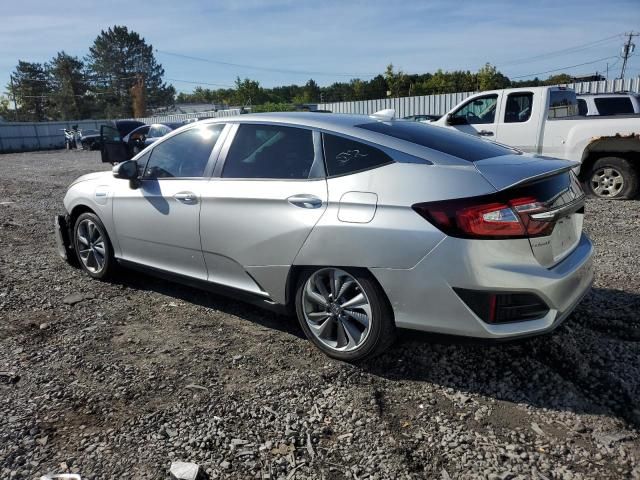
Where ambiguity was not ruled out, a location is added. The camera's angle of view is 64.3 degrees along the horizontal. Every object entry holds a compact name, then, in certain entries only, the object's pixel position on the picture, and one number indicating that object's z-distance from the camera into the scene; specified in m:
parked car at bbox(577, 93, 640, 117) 10.24
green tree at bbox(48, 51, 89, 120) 74.12
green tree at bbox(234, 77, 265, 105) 76.81
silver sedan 2.75
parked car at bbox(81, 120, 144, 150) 26.52
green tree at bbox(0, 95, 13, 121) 84.75
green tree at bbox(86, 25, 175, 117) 73.56
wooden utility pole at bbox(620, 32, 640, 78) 58.41
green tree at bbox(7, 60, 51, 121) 76.81
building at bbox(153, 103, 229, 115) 77.34
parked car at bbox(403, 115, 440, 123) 21.33
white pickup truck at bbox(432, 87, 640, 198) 8.23
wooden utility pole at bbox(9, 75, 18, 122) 72.34
